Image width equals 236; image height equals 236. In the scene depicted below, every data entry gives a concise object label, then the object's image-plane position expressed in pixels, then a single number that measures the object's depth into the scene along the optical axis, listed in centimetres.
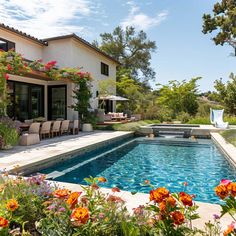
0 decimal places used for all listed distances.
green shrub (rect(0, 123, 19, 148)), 859
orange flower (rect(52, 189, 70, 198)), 214
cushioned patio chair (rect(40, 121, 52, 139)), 1120
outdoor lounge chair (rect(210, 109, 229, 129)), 1647
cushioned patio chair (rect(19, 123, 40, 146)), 950
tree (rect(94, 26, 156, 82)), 3734
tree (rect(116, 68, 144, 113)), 2522
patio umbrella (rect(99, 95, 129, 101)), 1912
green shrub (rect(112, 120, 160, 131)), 1570
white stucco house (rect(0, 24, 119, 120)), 1349
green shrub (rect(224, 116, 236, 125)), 1906
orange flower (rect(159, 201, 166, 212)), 197
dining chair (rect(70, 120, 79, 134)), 1330
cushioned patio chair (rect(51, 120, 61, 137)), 1190
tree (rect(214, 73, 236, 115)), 1842
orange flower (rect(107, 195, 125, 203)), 238
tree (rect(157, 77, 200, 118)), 2534
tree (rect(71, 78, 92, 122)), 1486
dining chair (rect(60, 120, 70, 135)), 1259
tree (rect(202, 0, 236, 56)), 1817
